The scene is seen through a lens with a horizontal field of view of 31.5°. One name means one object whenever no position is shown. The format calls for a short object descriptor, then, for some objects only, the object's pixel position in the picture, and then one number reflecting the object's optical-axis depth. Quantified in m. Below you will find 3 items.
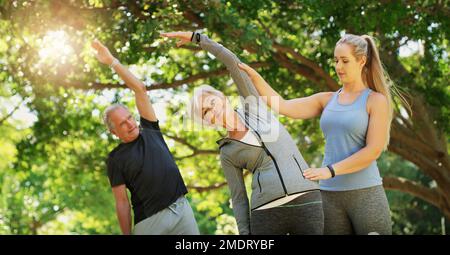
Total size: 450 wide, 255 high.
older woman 4.27
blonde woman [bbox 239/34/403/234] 4.35
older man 4.65
